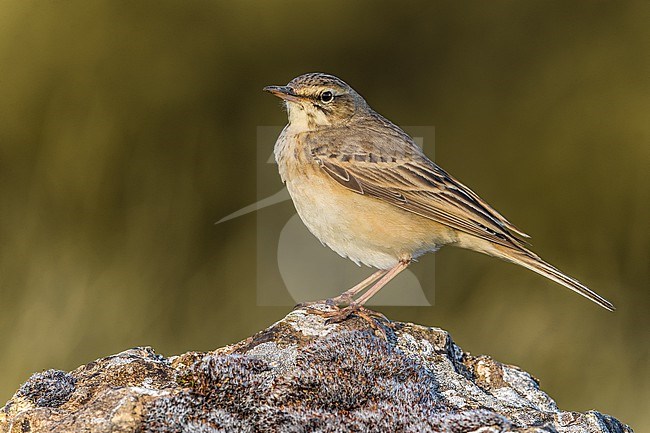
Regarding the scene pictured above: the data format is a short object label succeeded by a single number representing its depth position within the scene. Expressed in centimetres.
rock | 716
